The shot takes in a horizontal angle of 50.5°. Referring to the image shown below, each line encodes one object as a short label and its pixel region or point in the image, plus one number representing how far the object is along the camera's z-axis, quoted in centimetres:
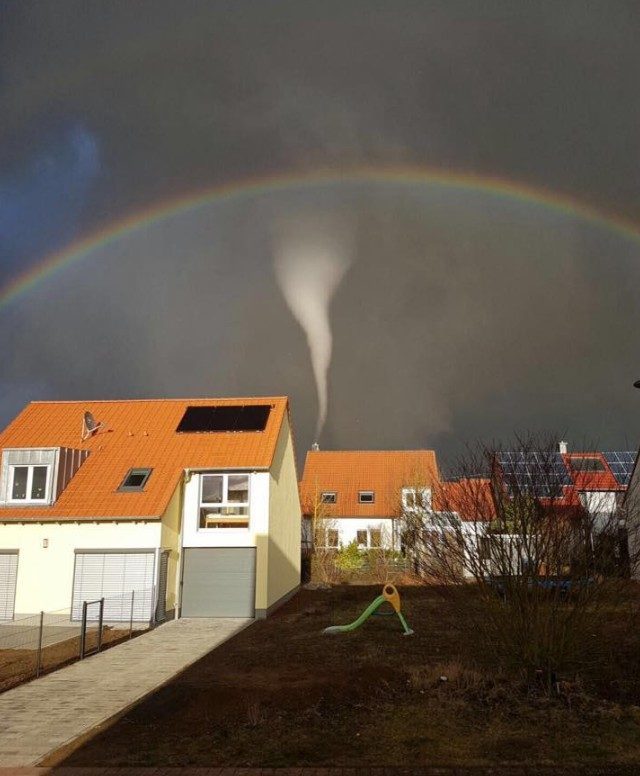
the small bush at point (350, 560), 3444
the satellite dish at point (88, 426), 2666
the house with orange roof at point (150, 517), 2175
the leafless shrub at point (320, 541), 3253
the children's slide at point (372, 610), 1753
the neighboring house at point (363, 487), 4250
